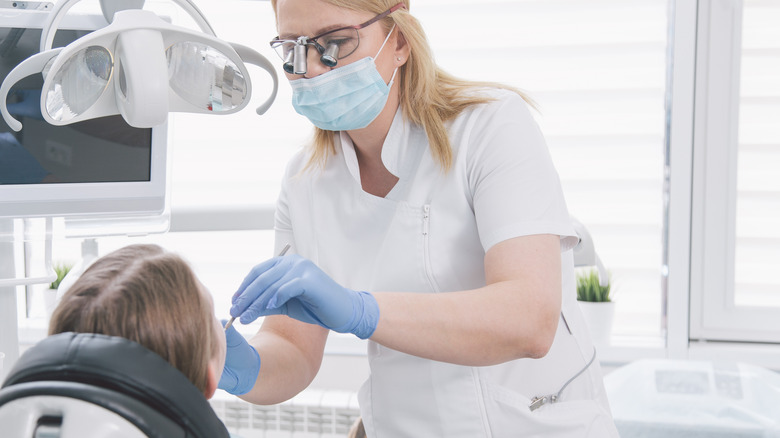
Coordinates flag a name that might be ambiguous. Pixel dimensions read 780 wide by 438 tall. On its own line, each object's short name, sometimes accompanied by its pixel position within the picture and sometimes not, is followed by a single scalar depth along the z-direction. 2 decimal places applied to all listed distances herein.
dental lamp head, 0.85
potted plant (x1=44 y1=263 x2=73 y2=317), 2.35
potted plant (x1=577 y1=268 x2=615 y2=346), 2.36
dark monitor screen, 1.10
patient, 0.84
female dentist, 1.10
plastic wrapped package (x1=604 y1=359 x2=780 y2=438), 1.83
